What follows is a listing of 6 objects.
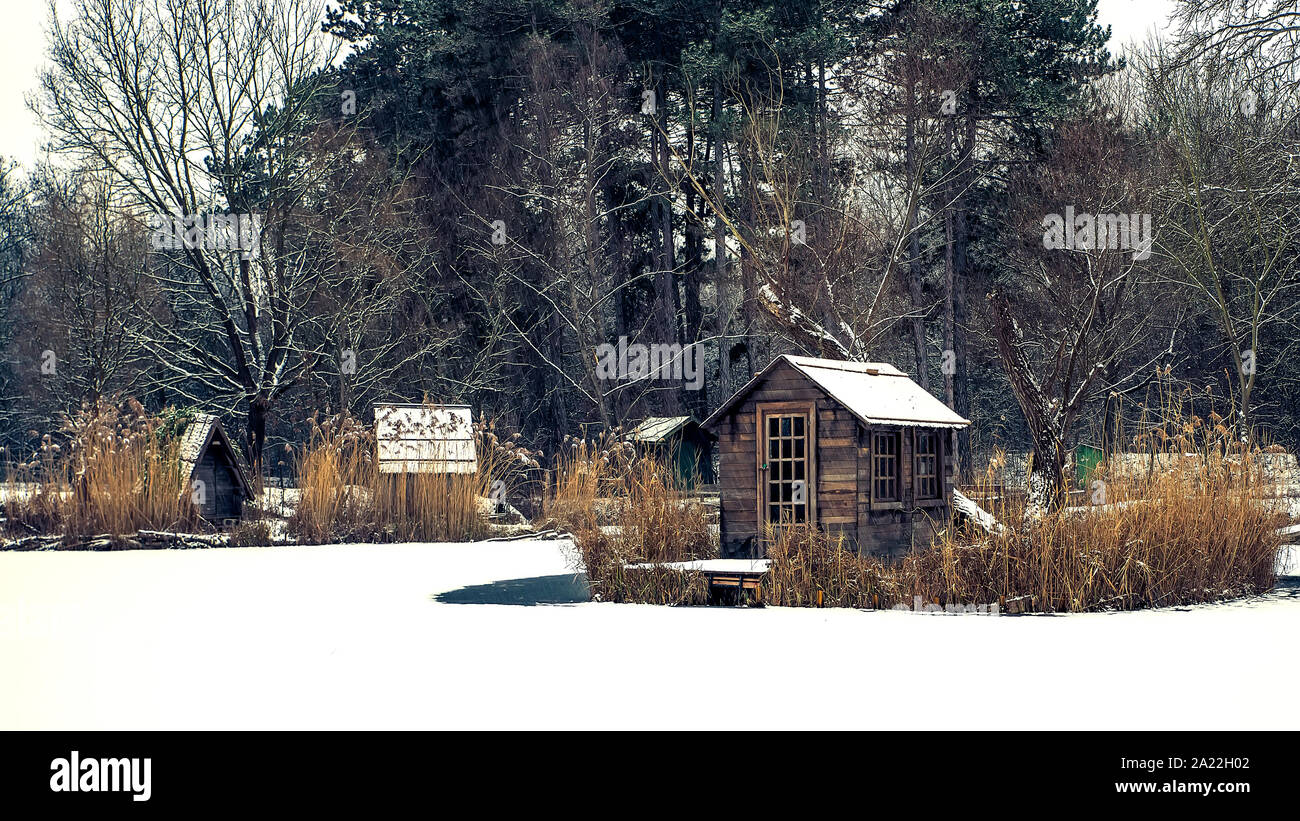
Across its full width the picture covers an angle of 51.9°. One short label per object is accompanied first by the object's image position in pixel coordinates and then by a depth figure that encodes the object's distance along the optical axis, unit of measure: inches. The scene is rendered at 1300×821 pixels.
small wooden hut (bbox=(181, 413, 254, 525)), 844.6
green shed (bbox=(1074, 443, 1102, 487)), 1085.2
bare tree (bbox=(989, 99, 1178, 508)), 999.6
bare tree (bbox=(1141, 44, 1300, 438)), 957.2
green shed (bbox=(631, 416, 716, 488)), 1176.2
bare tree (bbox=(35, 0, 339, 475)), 1039.6
